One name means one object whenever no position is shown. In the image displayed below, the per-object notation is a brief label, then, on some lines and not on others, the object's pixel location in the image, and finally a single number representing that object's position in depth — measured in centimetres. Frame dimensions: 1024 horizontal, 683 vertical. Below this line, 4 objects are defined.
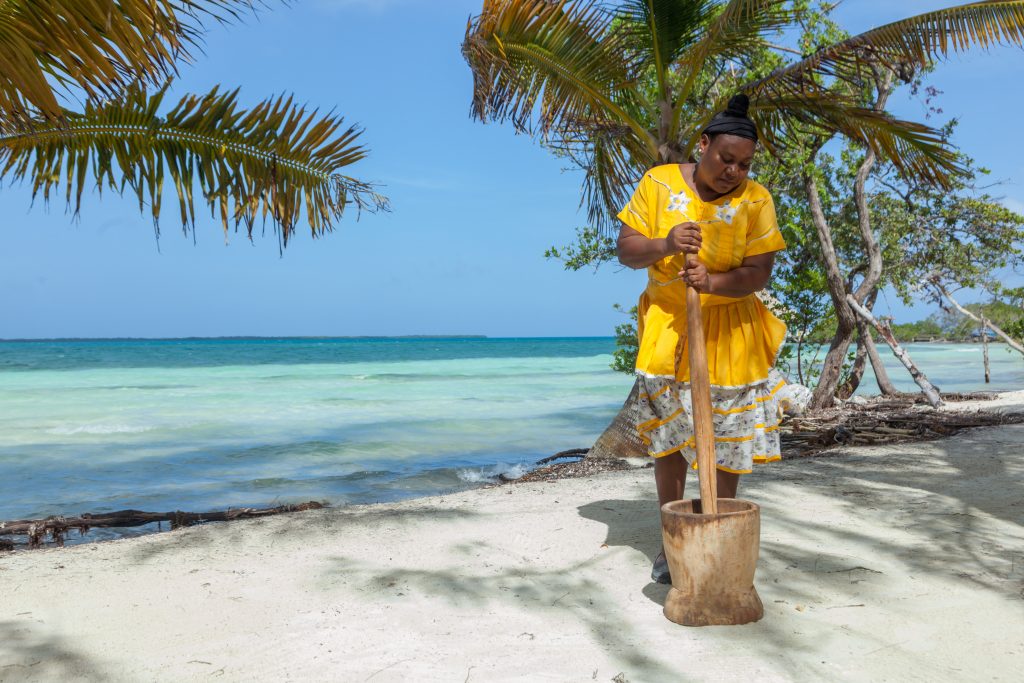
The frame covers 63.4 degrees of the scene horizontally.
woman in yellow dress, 274
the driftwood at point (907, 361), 952
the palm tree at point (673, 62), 600
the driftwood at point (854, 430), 659
